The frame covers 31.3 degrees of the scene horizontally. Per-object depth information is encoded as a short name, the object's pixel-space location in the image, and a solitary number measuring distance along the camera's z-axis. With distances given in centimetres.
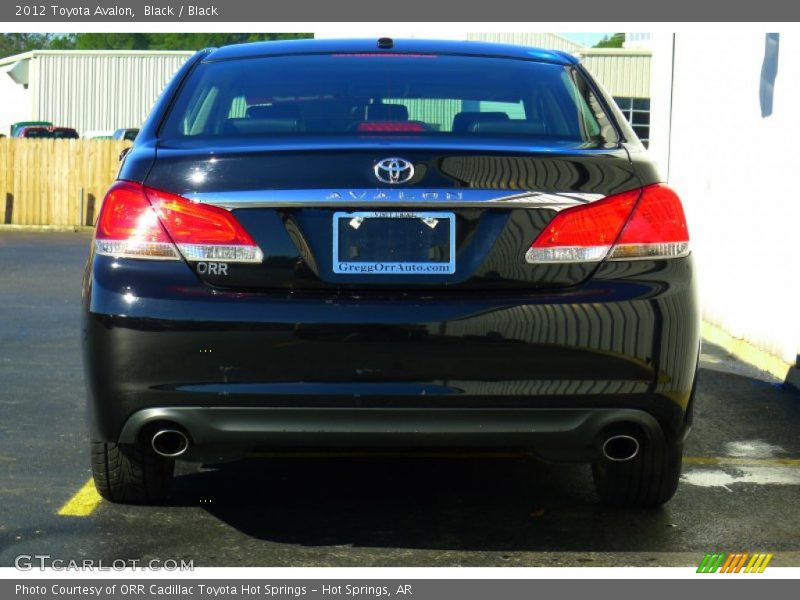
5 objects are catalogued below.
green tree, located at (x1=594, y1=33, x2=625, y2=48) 11379
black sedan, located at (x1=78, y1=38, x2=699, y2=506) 420
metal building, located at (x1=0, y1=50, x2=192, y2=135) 5825
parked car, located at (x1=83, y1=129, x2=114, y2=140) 4556
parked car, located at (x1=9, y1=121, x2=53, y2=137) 5175
